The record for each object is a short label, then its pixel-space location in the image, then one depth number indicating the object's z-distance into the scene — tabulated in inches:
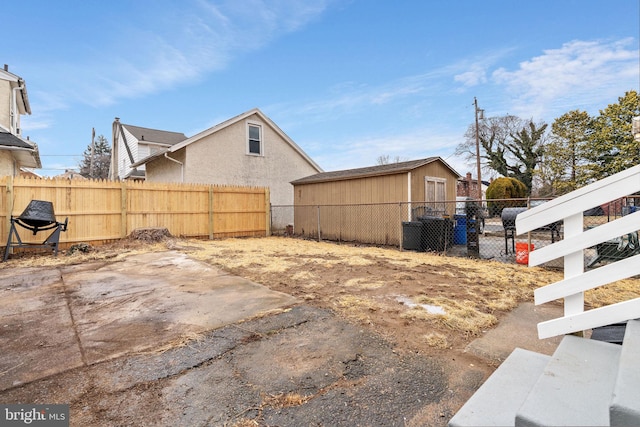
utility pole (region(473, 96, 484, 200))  874.4
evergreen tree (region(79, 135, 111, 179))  1446.9
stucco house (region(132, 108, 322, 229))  509.4
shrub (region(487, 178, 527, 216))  865.5
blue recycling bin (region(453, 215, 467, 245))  396.2
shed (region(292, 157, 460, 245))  383.2
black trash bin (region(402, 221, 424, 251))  337.4
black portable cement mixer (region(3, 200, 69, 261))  286.4
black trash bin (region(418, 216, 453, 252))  339.0
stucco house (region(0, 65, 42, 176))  390.9
